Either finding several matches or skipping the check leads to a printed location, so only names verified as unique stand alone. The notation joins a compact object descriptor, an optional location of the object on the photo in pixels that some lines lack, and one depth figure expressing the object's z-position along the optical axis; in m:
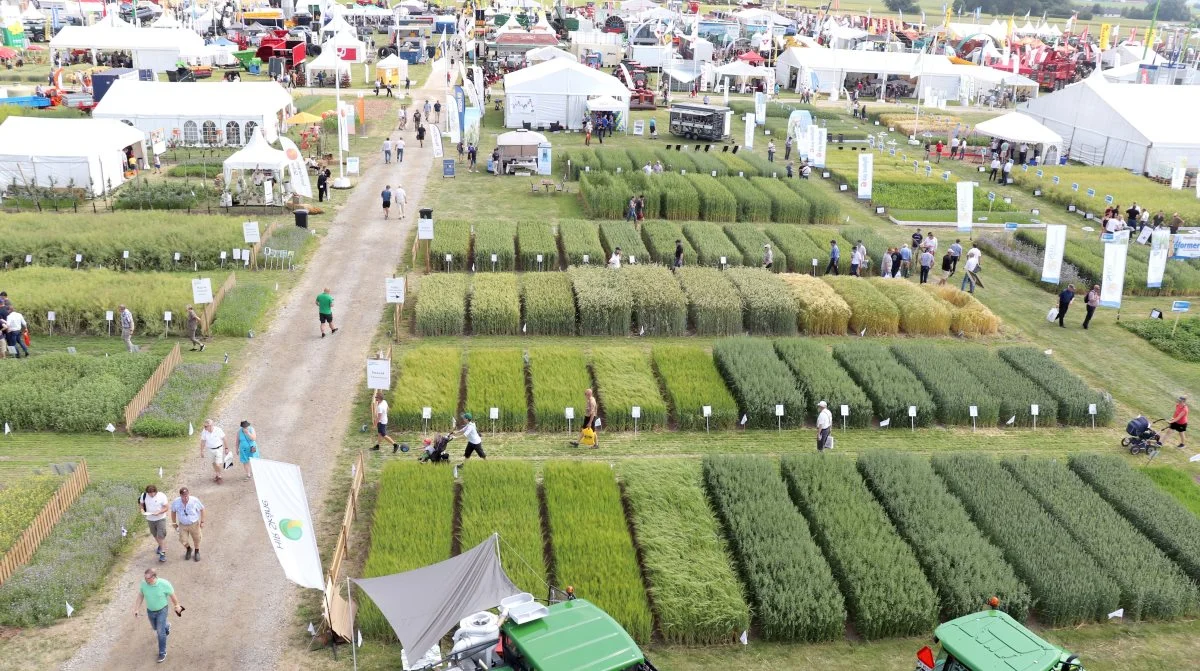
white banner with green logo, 12.96
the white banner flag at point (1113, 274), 26.91
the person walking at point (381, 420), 19.05
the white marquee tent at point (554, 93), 51.41
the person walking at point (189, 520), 14.94
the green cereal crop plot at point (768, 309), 25.58
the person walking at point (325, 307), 24.06
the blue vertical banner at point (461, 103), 45.03
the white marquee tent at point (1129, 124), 44.91
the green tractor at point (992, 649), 11.48
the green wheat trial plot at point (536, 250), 29.66
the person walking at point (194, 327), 23.19
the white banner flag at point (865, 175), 38.22
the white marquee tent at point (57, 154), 34.53
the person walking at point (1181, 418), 20.53
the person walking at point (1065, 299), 27.09
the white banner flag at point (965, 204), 33.28
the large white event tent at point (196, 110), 42.97
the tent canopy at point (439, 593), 12.11
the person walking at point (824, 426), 19.42
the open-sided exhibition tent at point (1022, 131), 45.88
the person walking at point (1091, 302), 27.28
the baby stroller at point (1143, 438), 20.31
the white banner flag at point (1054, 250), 28.64
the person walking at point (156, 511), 14.96
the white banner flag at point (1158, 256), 28.22
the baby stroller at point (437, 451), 17.91
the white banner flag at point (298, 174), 33.56
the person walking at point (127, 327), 22.64
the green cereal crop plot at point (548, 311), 24.98
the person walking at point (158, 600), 12.78
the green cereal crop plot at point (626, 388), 20.41
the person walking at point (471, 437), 18.33
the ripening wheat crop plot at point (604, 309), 25.09
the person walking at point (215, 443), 17.41
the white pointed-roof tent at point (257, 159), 34.53
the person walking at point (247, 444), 17.48
